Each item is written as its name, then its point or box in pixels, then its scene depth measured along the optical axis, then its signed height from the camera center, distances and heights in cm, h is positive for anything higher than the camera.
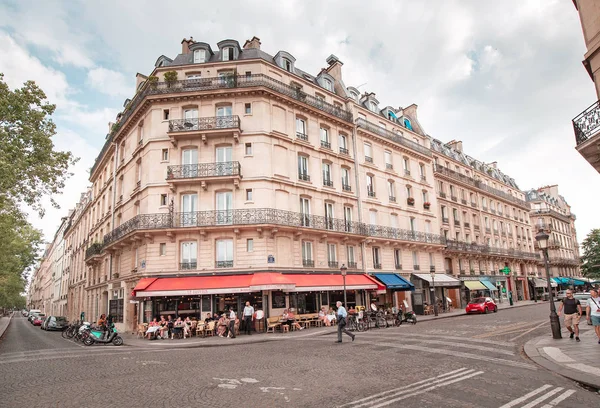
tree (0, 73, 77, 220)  1573 +643
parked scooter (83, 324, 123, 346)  1653 -242
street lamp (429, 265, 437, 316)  2642 -127
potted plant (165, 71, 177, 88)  2222 +1224
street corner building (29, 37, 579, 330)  2020 +511
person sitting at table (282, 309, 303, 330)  1916 -226
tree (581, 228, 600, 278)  5632 +104
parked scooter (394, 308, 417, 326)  1986 -273
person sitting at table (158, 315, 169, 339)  1825 -237
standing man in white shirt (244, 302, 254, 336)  1819 -191
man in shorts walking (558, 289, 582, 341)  1169 -160
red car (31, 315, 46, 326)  4142 -381
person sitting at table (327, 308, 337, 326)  2114 -253
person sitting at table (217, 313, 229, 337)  1809 -232
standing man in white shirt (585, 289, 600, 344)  1084 -142
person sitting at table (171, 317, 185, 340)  1814 -227
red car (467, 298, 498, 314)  2740 -293
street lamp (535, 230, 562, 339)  1217 -138
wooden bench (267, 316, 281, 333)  1883 -241
